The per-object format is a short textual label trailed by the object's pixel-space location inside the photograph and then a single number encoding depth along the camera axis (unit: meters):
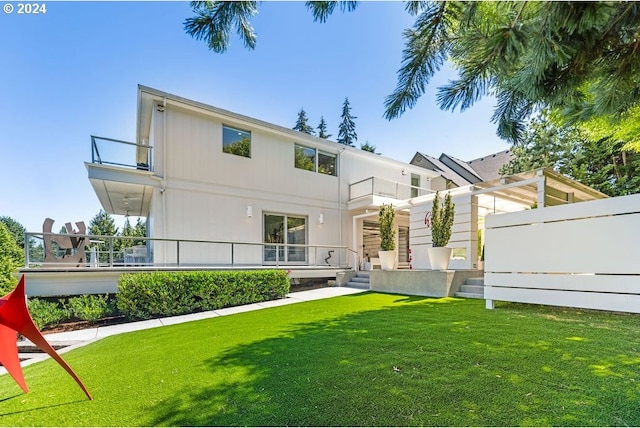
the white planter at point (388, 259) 10.11
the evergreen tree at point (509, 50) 1.56
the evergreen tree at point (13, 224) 40.88
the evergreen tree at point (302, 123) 37.41
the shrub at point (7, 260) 7.07
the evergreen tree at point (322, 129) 37.92
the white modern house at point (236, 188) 9.93
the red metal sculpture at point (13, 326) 2.29
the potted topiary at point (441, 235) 8.48
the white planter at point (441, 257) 8.47
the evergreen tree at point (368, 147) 34.33
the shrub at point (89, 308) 7.16
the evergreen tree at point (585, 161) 15.97
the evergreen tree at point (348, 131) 37.00
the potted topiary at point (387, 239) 10.12
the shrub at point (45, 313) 6.72
